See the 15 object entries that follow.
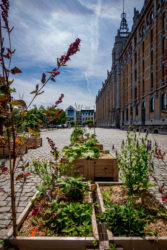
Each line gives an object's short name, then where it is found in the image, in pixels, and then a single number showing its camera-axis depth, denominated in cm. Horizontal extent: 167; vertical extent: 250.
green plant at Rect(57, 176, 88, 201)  245
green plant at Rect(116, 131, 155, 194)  230
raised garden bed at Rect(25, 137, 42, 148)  919
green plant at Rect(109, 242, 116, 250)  153
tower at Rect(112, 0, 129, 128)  4175
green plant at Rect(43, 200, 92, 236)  174
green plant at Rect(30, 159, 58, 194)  218
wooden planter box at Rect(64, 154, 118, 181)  383
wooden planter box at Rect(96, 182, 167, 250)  155
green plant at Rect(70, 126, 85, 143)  746
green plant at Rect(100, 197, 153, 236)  170
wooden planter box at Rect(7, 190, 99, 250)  152
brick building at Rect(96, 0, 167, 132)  2100
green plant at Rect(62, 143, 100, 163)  356
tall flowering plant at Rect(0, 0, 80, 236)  128
